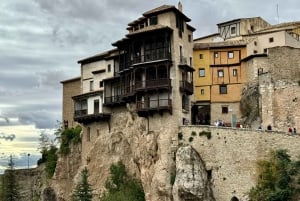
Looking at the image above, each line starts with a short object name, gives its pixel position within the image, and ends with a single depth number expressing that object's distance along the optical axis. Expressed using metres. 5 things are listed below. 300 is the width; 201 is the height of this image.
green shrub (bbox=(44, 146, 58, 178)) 56.37
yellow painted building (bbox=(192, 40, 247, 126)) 46.91
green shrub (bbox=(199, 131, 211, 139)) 40.62
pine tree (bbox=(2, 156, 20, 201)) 56.21
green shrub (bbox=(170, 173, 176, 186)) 40.62
